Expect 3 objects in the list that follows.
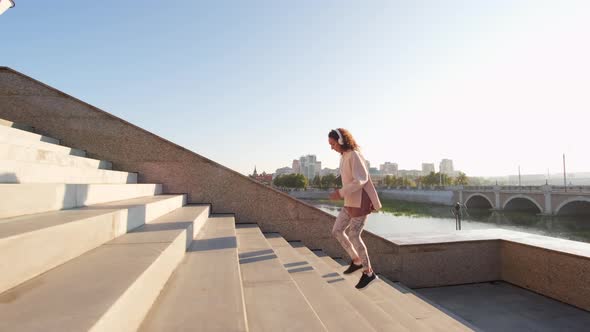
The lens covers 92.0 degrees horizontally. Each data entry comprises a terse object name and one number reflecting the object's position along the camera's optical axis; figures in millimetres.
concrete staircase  1330
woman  3219
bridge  37469
